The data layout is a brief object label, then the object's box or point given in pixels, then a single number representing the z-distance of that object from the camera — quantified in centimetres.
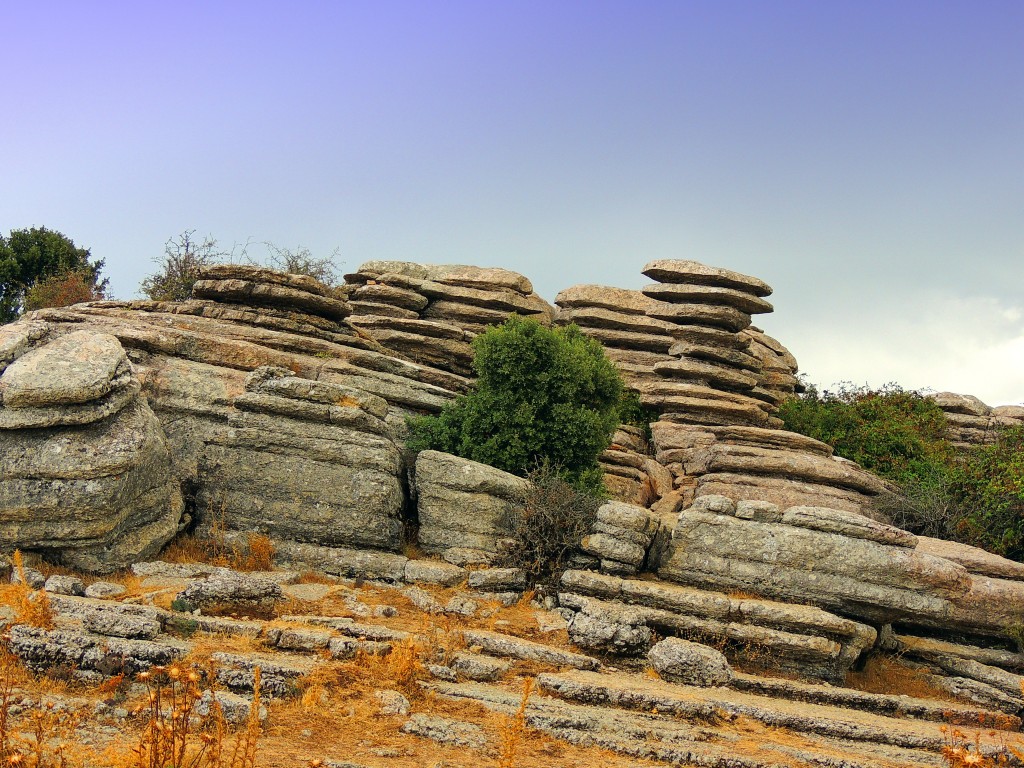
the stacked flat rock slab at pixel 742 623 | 1641
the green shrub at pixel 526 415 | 2227
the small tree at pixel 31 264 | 4141
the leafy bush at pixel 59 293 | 3841
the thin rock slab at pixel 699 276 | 3541
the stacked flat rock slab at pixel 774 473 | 2523
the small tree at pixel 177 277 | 4009
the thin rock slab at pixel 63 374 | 1673
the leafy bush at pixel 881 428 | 3148
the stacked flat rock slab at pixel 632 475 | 2655
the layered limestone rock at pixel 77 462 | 1638
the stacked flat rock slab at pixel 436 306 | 3102
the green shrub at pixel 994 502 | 2414
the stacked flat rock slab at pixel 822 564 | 1764
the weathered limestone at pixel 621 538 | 1839
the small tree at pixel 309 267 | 4412
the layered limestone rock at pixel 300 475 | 1903
